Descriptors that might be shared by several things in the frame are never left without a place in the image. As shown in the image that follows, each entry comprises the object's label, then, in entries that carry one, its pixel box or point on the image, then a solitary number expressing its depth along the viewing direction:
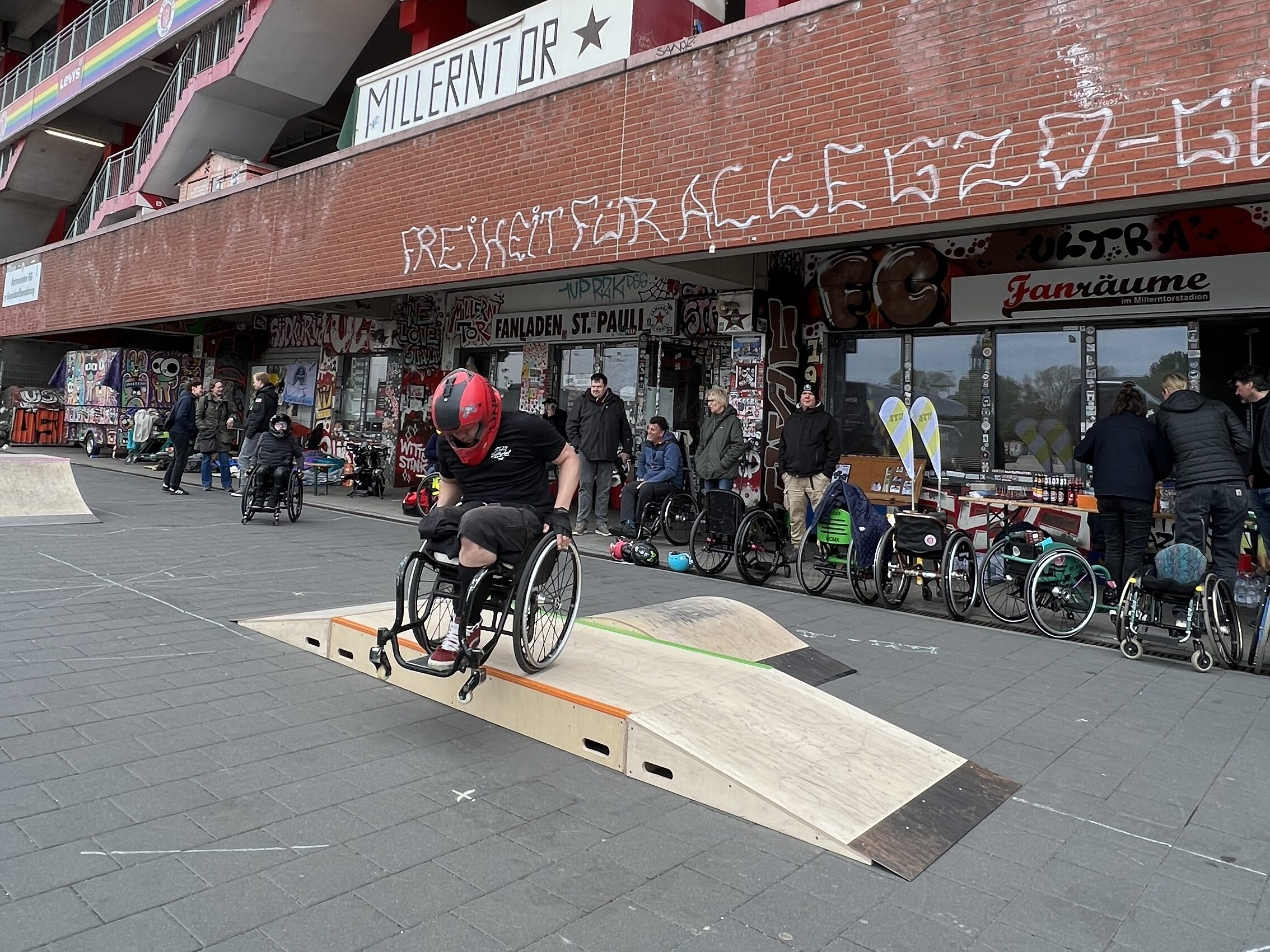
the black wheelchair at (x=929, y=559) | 7.83
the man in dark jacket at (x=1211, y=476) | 6.77
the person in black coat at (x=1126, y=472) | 7.15
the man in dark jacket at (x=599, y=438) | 11.78
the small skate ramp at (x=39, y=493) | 10.73
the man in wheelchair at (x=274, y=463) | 11.82
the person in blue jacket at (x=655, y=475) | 10.92
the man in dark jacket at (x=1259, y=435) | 6.92
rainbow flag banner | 18.02
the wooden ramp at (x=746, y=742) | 3.36
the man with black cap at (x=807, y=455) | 9.66
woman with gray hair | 10.61
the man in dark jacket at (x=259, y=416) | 13.32
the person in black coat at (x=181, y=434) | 14.67
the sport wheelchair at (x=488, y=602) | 4.14
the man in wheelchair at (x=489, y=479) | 4.14
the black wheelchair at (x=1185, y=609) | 6.31
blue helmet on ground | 9.96
